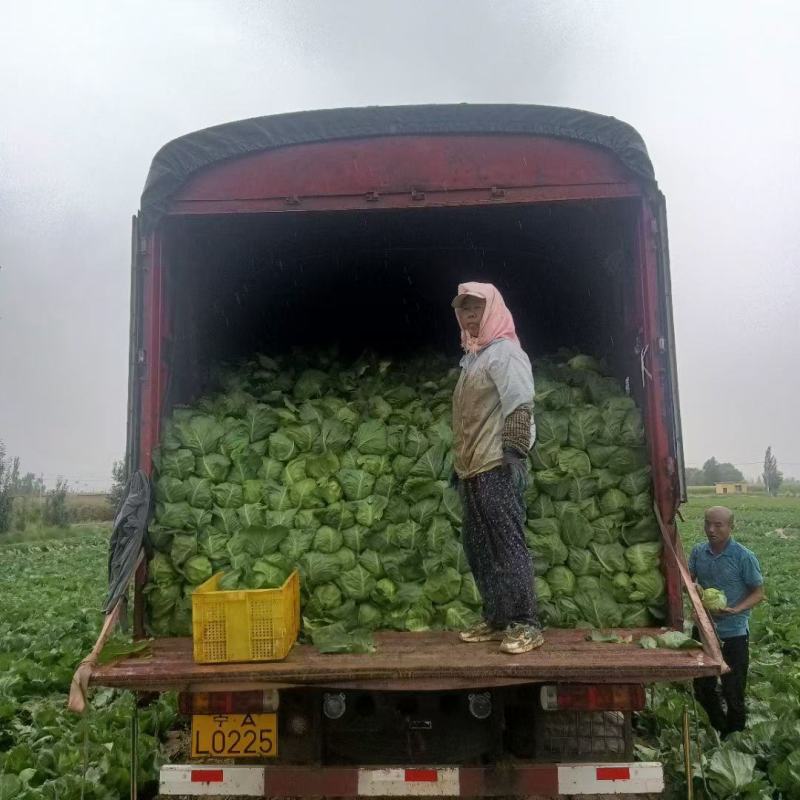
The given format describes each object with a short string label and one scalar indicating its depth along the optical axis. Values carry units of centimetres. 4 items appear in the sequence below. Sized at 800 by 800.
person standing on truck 330
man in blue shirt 472
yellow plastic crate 303
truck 291
